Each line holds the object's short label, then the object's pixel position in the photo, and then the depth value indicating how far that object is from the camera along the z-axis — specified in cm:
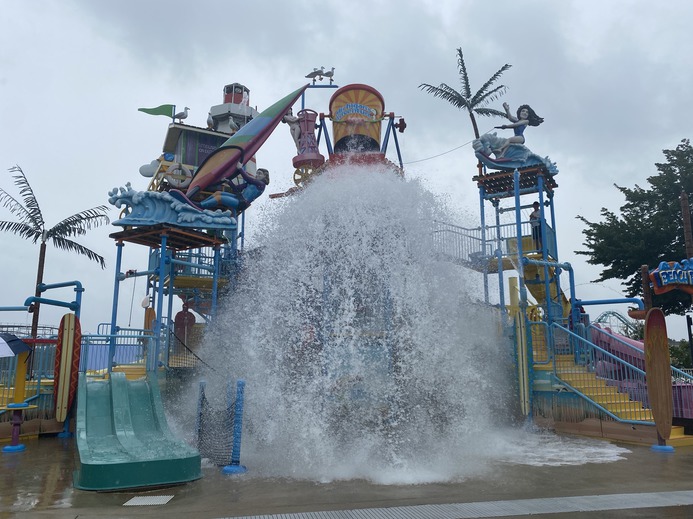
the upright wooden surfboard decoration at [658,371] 971
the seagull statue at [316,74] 1920
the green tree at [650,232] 2200
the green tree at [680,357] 2127
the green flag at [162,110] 2352
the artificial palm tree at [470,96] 2722
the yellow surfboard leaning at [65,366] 1114
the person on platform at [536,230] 1605
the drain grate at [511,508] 547
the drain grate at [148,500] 634
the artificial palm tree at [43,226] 2080
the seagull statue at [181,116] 2295
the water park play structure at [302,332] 891
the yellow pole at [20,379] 1070
